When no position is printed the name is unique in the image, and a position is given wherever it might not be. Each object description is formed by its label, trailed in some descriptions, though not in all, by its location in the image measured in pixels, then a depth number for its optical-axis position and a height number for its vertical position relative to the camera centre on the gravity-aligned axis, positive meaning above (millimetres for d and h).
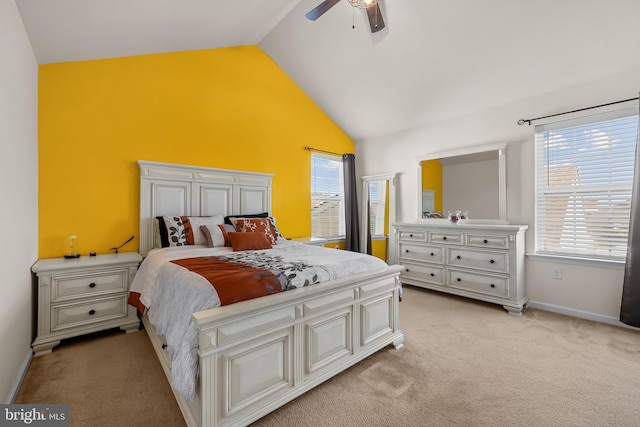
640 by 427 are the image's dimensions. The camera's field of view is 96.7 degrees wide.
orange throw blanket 1482 -369
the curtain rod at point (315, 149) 4543 +1043
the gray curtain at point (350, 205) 4797 +137
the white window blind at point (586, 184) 2775 +284
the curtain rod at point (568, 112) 2679 +1047
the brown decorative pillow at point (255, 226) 3141 -138
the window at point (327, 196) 4693 +292
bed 1354 -643
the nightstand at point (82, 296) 2248 -687
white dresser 3137 -580
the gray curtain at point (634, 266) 2561 -501
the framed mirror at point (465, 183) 3537 +391
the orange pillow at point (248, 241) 2750 -266
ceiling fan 2365 +1740
